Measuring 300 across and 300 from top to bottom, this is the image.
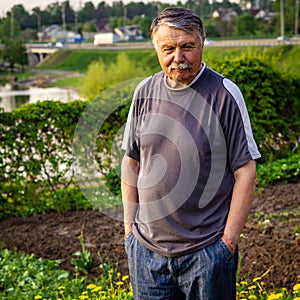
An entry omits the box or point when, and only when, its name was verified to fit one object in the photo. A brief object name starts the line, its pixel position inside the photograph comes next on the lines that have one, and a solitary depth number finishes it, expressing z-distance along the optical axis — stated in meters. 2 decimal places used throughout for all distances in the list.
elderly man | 2.38
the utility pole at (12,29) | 98.64
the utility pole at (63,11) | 142.19
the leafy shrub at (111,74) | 36.88
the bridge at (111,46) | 59.09
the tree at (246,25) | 81.97
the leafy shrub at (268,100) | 9.03
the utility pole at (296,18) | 69.81
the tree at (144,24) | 110.38
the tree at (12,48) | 88.88
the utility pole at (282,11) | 62.63
